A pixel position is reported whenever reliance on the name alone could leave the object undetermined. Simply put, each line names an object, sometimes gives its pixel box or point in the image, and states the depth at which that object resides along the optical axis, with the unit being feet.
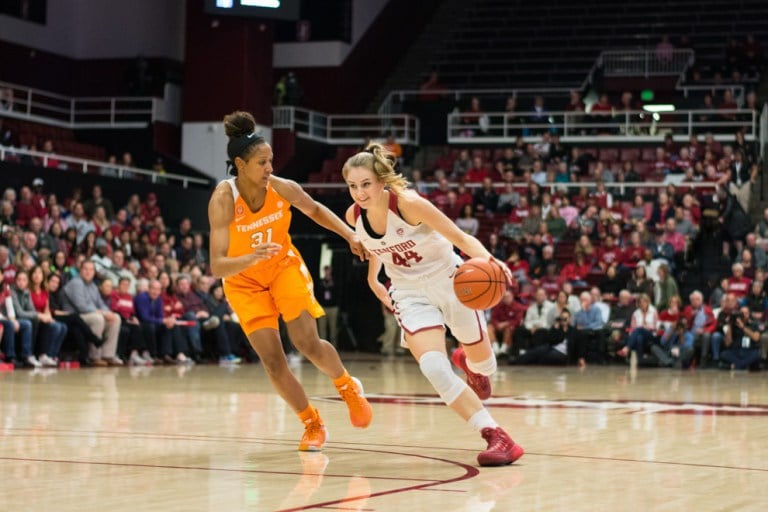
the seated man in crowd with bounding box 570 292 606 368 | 63.57
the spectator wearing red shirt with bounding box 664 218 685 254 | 68.13
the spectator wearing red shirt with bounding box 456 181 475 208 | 75.64
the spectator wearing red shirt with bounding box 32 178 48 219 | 61.26
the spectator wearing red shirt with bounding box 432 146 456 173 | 84.84
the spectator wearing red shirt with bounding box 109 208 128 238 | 64.75
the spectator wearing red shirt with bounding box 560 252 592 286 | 68.74
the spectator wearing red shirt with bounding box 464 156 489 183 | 81.41
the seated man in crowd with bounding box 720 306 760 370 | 58.65
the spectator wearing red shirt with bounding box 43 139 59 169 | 69.13
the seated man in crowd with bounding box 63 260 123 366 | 55.47
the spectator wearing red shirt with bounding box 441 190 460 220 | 75.31
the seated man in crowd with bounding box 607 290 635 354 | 63.21
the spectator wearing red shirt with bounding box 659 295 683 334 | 62.23
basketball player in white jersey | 22.11
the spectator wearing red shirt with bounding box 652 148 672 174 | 79.71
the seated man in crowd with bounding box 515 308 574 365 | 63.57
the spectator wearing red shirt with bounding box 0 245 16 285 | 53.21
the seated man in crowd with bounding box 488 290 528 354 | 66.13
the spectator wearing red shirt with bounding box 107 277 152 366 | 57.82
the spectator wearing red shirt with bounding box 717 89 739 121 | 84.48
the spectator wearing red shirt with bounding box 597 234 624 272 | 68.13
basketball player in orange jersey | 23.38
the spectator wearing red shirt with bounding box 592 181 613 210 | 73.10
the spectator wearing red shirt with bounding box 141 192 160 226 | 70.04
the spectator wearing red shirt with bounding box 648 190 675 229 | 69.92
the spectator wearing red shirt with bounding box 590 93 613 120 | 85.81
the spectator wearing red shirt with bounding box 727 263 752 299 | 61.87
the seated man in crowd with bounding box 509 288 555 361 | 64.49
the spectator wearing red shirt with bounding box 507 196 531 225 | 73.77
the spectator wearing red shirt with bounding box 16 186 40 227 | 60.54
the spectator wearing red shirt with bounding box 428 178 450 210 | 76.59
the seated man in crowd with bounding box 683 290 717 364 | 60.70
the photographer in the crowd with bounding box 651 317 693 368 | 60.95
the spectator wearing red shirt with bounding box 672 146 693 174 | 78.89
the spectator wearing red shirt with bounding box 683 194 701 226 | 69.62
